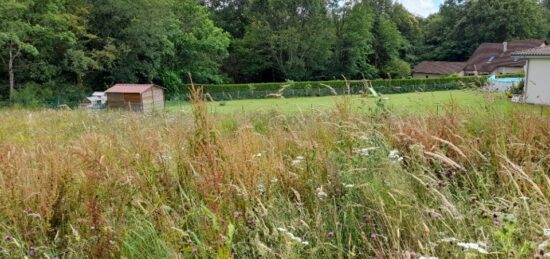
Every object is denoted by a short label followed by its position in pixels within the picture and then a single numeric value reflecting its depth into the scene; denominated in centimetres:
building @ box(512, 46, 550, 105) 2184
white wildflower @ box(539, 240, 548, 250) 143
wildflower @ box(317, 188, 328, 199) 233
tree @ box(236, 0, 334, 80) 4631
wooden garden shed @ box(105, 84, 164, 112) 2580
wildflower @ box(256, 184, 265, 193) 254
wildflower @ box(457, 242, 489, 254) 142
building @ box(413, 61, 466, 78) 5453
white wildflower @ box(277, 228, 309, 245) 176
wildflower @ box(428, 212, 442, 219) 188
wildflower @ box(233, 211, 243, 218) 207
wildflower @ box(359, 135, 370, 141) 316
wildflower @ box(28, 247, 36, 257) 208
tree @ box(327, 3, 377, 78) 5006
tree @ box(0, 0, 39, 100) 2520
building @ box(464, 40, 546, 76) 5097
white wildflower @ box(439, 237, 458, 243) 161
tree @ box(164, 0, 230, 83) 3959
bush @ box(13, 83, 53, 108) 2727
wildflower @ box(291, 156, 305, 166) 295
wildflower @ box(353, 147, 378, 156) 280
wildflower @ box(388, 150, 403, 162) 274
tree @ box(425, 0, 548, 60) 5762
